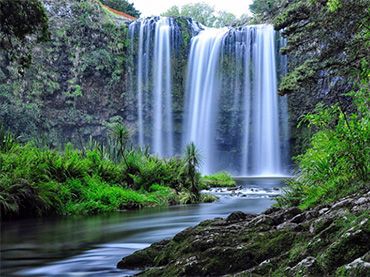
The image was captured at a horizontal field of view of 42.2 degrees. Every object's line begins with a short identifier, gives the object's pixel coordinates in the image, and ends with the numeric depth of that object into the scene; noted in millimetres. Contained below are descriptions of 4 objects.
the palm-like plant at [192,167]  16953
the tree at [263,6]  47403
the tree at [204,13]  85688
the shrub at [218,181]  26250
